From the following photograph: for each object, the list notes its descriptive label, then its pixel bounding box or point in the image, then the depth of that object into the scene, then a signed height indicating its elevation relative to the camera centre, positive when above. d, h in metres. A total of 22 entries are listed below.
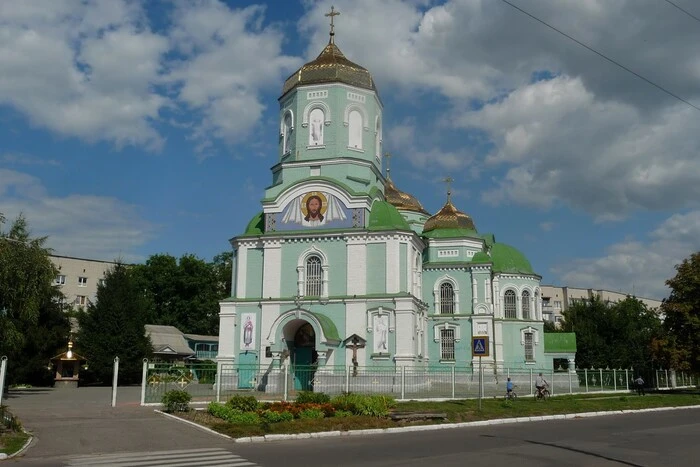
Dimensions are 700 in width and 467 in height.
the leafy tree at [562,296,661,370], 50.72 +2.33
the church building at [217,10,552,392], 30.02 +5.04
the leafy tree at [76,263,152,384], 39.19 +1.74
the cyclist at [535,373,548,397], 25.94 -0.80
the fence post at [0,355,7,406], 15.82 -0.20
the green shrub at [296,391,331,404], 18.11 -0.92
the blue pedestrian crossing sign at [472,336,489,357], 19.30 +0.51
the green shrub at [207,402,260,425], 15.37 -1.18
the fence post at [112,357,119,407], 19.67 -0.62
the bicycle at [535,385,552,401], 25.94 -1.08
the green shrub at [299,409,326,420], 16.12 -1.19
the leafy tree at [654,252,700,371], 34.34 +2.20
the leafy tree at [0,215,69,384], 23.95 +2.88
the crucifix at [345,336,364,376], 29.59 +0.75
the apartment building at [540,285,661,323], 97.69 +9.76
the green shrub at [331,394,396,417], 16.91 -1.02
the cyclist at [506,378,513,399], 26.72 -0.98
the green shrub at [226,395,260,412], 16.84 -1.00
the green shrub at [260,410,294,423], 15.66 -1.22
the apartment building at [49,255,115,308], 66.81 +8.40
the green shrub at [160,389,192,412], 17.94 -1.00
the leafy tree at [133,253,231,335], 58.03 +6.07
